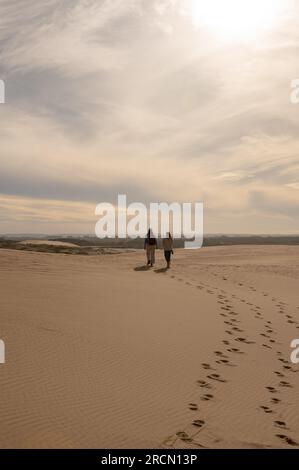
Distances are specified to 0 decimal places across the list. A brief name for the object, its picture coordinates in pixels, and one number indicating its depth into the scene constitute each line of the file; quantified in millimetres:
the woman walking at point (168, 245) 20078
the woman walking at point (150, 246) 19938
